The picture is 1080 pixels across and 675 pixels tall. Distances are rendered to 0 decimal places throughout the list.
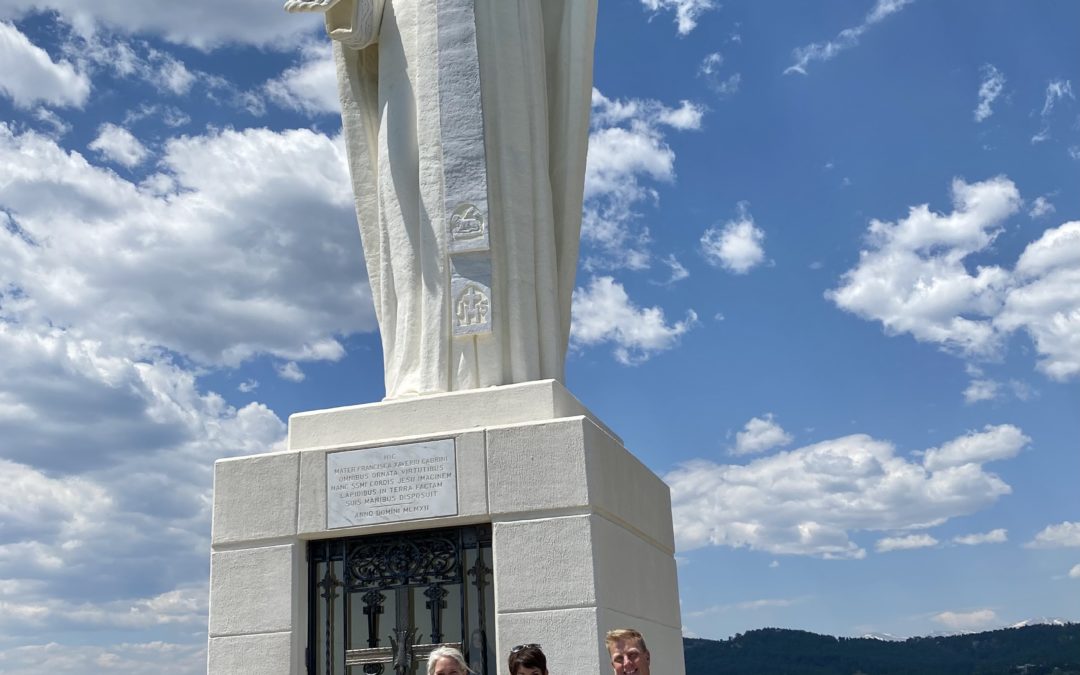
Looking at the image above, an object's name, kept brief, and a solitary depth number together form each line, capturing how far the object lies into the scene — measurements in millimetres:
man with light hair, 4219
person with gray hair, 4074
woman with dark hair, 4145
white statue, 7988
